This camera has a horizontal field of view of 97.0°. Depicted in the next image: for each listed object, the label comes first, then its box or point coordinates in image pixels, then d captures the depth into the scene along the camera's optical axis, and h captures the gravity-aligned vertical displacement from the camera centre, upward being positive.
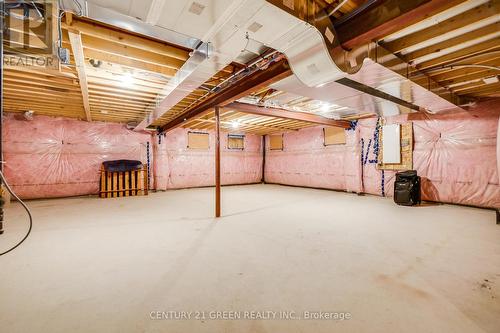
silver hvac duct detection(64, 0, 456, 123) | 1.47 +1.03
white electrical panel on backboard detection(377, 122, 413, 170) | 5.83 +0.43
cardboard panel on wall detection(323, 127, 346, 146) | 7.60 +1.00
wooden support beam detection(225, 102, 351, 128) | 4.61 +1.22
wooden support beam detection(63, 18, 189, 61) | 2.21 +1.39
